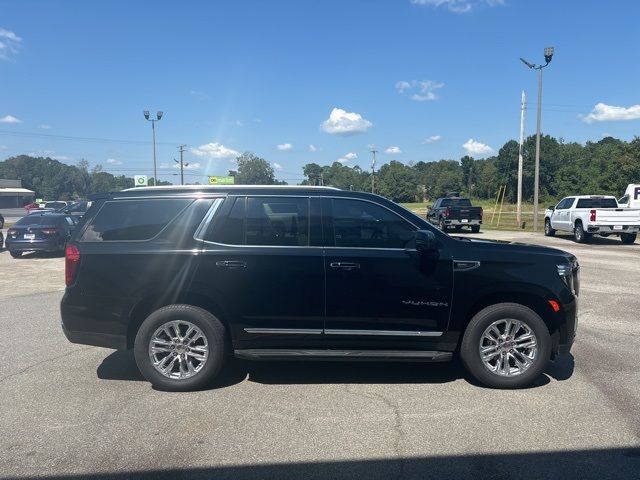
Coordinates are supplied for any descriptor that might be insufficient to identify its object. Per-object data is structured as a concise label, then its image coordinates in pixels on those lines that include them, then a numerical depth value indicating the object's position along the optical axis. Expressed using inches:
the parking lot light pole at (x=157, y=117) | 1734.7
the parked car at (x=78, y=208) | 996.2
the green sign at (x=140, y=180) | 1641.9
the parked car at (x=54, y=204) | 1862.0
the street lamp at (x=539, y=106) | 1046.3
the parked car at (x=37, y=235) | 643.5
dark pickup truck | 1058.7
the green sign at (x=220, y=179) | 2792.8
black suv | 190.4
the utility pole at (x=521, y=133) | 1352.1
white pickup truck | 753.0
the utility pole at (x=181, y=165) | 2686.3
